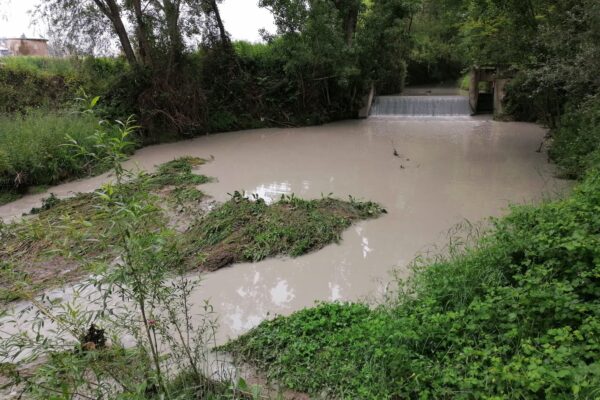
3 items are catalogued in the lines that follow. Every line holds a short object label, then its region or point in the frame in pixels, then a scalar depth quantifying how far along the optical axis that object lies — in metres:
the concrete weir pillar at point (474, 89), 14.95
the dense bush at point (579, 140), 6.44
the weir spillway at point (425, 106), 15.60
